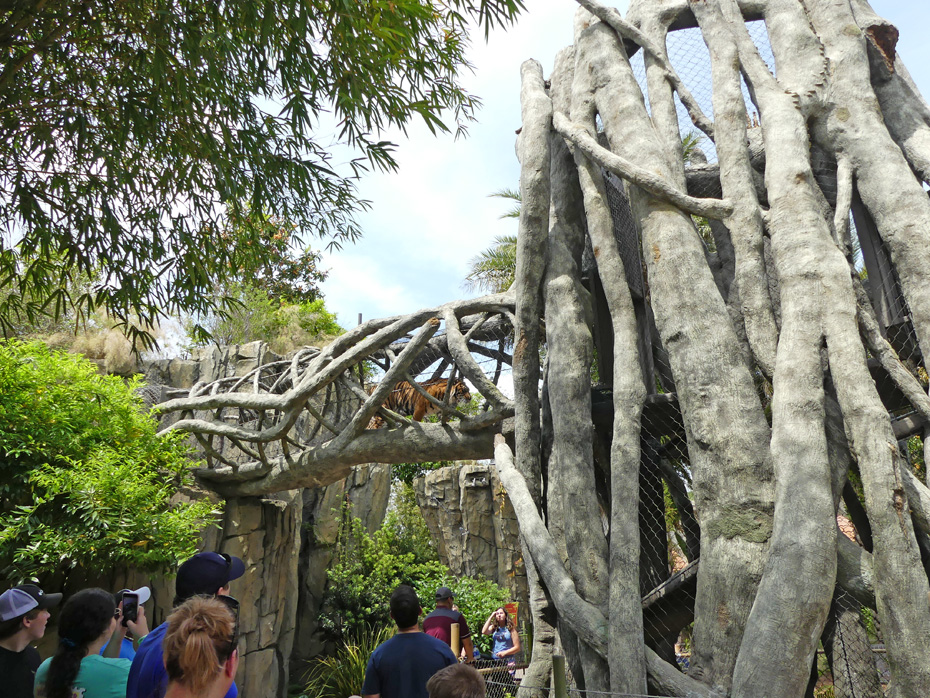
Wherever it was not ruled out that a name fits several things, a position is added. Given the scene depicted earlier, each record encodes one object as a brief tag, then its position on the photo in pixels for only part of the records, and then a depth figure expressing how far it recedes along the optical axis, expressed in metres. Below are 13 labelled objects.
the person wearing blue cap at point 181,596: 2.04
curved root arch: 5.47
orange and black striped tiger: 9.72
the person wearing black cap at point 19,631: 2.64
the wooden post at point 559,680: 2.30
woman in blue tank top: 7.17
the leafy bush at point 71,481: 5.27
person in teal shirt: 2.41
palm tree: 12.67
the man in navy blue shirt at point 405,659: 2.60
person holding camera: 2.92
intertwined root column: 2.65
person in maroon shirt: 4.52
